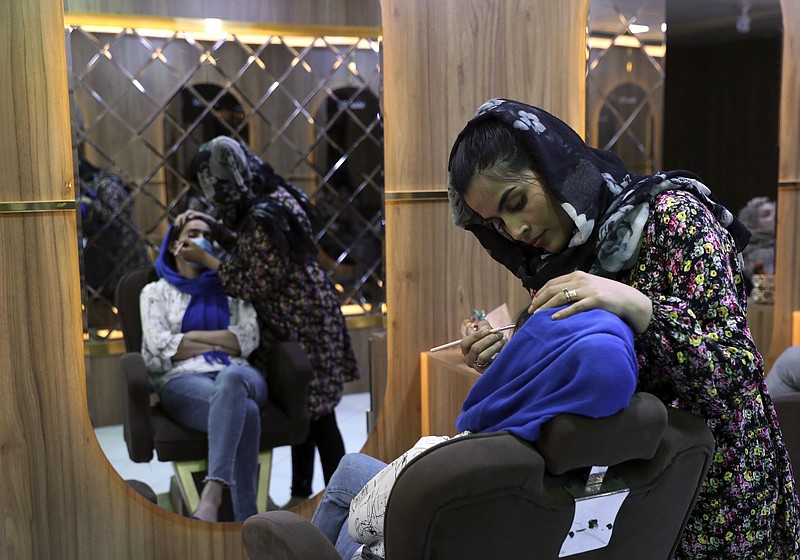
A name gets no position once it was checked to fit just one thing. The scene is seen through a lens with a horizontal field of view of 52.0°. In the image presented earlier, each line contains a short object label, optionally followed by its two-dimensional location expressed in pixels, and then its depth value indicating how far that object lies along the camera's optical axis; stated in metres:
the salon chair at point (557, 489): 1.12
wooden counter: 2.55
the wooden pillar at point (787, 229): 3.37
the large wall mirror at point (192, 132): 2.30
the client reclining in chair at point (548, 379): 1.13
